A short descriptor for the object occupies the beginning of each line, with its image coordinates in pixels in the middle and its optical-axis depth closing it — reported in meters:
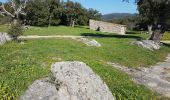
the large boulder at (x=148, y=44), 10.49
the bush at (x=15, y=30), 9.52
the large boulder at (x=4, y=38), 8.89
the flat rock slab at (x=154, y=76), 5.49
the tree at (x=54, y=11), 23.34
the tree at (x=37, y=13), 20.47
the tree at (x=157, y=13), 12.57
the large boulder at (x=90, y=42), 9.91
